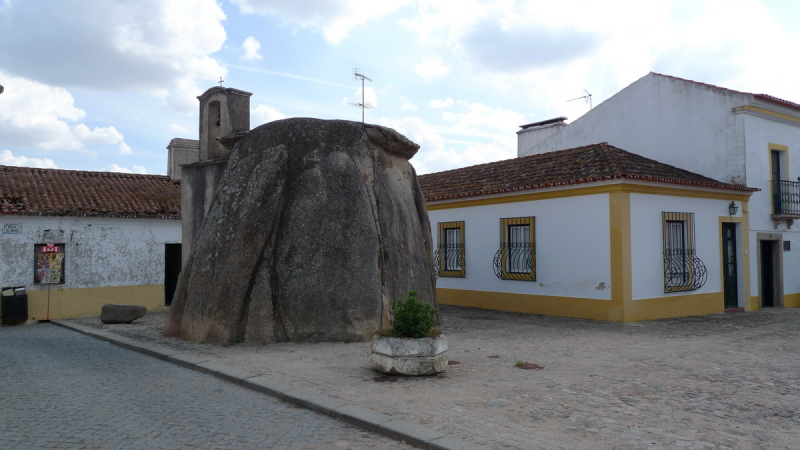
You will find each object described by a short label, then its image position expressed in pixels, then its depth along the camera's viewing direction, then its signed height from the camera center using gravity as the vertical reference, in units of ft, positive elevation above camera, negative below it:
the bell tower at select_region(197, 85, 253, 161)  42.86 +10.59
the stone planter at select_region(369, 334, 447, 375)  22.41 -4.03
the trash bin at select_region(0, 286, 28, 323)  46.14 -4.03
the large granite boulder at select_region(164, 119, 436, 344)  30.63 +0.51
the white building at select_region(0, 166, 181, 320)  48.44 +1.37
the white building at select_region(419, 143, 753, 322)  41.22 +1.18
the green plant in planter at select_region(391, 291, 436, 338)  22.66 -2.62
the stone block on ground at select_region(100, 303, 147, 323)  43.16 -4.42
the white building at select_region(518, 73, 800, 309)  49.60 +9.72
